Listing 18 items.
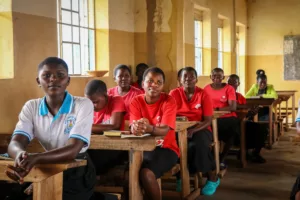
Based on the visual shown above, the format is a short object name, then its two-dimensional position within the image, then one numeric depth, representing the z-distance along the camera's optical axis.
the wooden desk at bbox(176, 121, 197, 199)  3.97
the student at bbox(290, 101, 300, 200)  2.84
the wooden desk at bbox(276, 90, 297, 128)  9.02
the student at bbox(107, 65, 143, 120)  4.60
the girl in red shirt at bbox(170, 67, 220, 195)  4.24
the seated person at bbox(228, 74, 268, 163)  6.02
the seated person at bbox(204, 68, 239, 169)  5.61
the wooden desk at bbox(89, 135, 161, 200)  2.95
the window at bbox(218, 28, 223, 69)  11.78
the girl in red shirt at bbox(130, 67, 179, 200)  3.30
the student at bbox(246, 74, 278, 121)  7.88
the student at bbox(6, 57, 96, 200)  2.31
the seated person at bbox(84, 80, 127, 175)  3.69
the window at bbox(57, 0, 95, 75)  5.83
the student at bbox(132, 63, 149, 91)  6.65
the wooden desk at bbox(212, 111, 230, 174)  4.78
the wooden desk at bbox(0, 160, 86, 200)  1.87
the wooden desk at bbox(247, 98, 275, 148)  7.02
